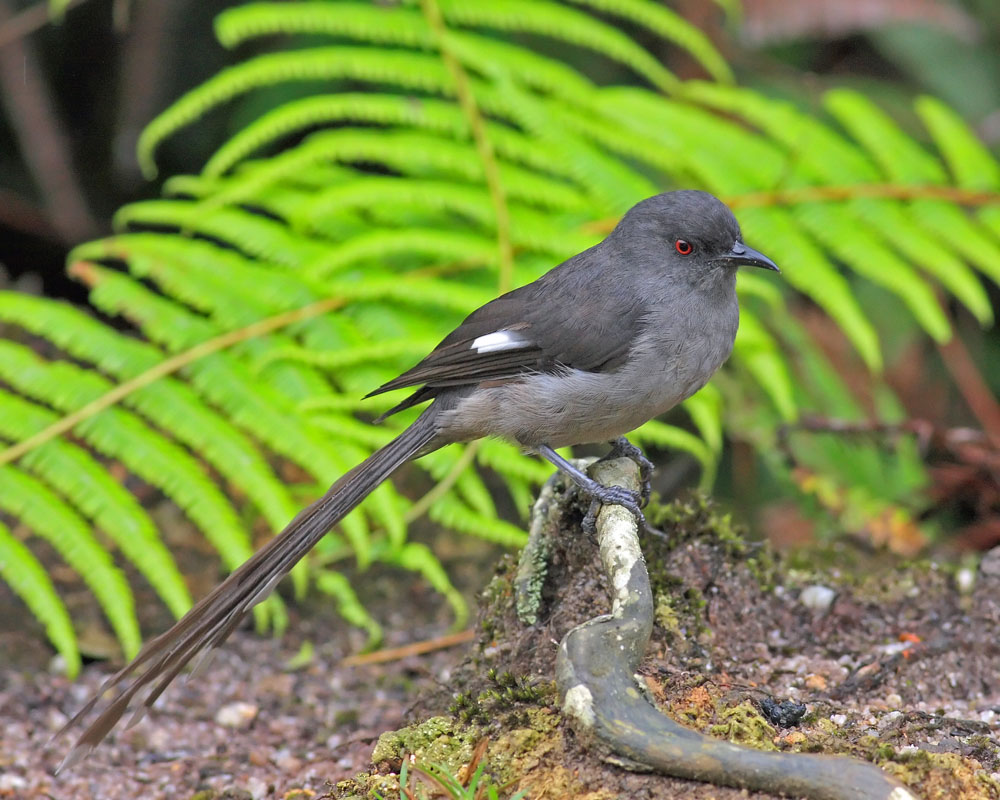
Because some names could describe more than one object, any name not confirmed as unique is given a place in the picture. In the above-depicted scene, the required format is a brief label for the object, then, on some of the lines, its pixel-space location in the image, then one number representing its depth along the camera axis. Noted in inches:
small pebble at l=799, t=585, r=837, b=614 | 284.7
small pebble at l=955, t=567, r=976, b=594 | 307.9
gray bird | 295.0
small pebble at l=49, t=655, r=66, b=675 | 354.6
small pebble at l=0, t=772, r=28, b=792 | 285.0
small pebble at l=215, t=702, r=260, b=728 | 324.2
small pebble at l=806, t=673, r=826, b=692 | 250.4
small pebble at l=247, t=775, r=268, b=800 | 257.8
